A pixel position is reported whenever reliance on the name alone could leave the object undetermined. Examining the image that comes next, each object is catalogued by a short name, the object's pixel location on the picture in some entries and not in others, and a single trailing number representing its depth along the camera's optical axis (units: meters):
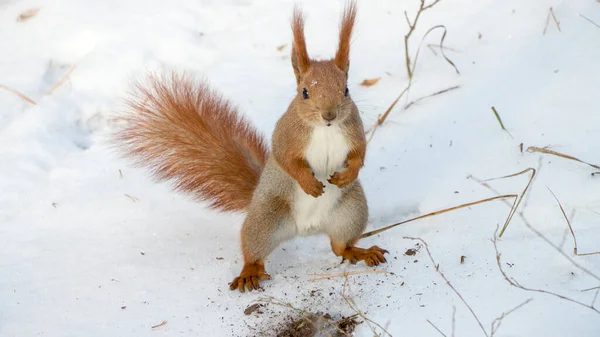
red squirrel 5.20
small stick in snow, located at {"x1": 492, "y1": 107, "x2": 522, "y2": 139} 6.69
